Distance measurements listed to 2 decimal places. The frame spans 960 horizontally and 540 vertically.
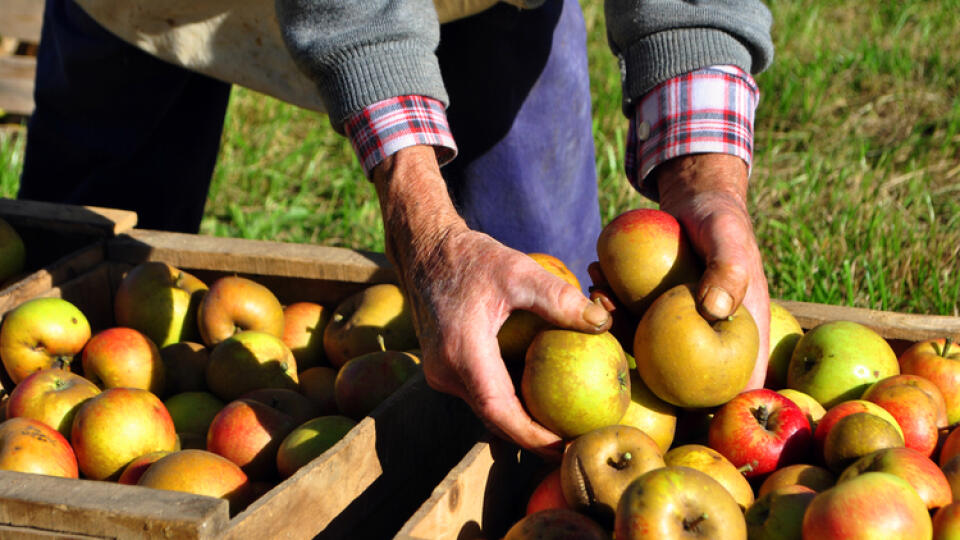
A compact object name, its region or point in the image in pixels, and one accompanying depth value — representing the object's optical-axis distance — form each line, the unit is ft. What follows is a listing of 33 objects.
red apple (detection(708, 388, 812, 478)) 2.81
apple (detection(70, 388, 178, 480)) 3.06
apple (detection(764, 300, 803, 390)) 3.28
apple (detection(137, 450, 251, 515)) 2.84
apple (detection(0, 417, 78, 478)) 2.92
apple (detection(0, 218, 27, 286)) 3.91
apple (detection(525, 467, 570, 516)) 2.70
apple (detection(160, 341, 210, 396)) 3.55
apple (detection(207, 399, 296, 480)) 3.08
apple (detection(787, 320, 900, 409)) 3.09
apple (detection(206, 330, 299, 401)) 3.44
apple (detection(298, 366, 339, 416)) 3.43
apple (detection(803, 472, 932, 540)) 2.40
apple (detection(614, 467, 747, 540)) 2.41
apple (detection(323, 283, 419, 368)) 3.58
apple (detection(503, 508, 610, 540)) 2.50
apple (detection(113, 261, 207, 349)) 3.71
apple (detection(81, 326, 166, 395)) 3.41
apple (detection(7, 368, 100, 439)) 3.17
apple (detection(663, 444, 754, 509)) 2.68
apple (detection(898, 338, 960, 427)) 3.11
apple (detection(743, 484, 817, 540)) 2.55
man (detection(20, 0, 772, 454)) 2.84
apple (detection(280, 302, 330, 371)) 3.77
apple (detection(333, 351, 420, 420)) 3.24
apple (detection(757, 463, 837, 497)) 2.70
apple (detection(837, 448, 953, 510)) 2.56
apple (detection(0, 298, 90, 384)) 3.49
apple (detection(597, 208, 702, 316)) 2.97
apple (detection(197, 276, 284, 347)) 3.64
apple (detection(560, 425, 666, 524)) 2.61
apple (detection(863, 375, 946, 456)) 2.89
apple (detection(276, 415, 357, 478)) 3.00
